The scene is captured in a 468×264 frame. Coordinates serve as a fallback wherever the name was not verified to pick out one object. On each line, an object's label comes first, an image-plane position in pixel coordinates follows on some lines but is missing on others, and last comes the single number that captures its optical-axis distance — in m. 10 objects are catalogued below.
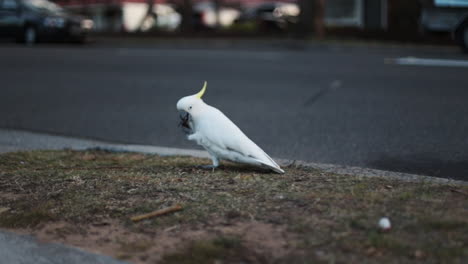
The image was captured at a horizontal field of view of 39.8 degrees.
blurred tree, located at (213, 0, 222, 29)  30.32
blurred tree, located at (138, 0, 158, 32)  26.10
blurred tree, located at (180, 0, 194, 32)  23.59
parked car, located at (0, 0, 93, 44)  19.17
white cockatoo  4.56
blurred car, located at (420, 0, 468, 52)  14.38
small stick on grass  3.88
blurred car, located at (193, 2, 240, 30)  38.70
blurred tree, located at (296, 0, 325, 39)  19.72
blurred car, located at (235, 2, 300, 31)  23.19
